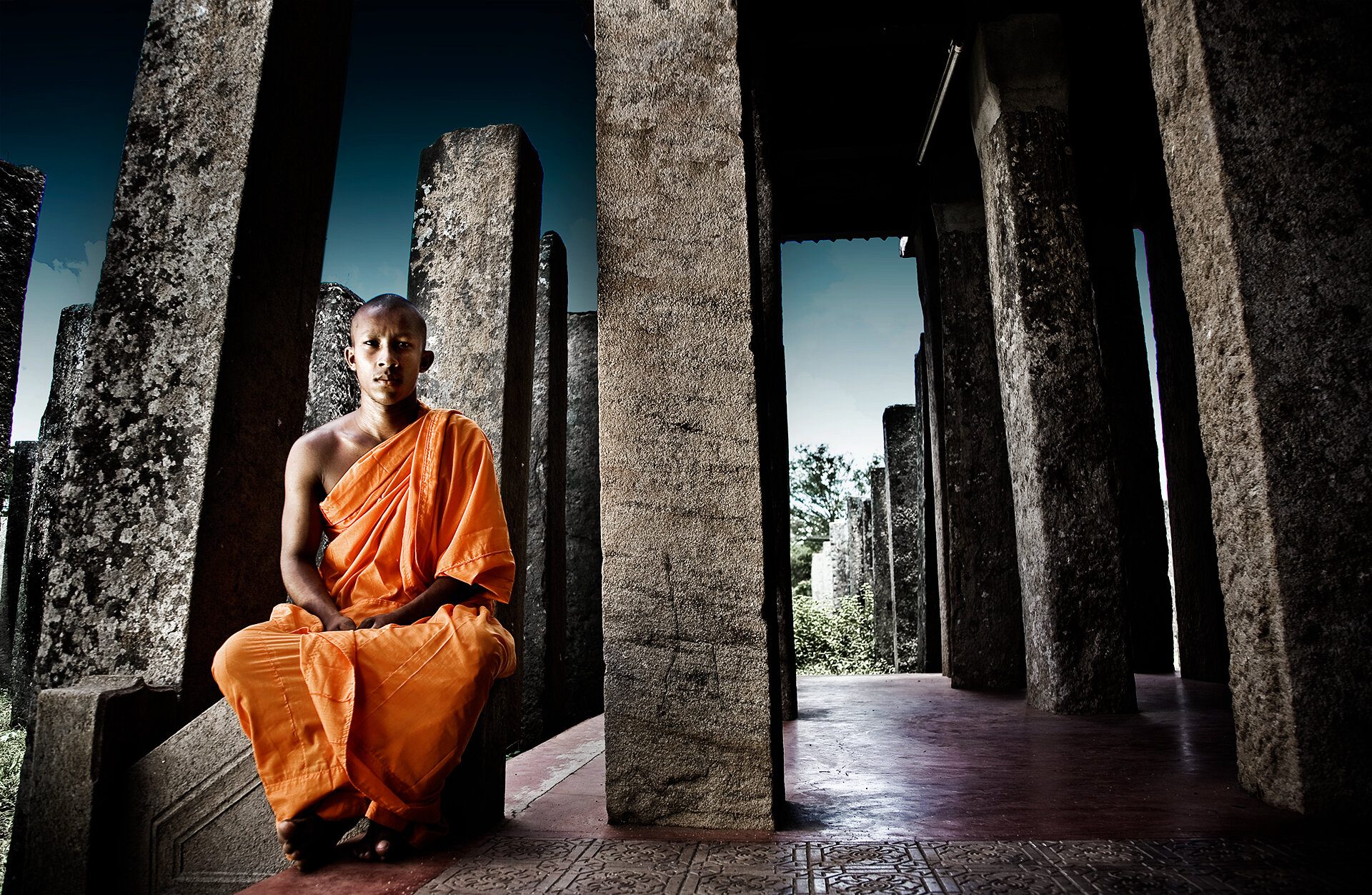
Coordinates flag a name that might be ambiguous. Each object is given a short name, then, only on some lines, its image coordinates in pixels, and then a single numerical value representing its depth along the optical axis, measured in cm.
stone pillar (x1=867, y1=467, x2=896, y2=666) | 1136
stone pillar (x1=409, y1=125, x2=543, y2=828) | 328
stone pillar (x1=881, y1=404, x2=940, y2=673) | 1032
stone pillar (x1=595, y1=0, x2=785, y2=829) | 254
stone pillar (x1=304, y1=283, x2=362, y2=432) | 573
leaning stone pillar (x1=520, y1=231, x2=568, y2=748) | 562
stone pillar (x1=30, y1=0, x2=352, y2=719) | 298
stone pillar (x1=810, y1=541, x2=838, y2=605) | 2022
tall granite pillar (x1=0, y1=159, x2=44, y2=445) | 412
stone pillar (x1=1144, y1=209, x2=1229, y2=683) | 740
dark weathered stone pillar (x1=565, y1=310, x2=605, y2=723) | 652
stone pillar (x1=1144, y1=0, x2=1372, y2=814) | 239
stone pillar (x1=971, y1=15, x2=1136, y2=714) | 498
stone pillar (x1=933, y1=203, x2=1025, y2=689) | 662
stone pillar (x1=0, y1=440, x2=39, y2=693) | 884
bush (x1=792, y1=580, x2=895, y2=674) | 1238
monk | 222
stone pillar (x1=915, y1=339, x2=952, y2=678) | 751
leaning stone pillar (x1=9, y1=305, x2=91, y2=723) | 670
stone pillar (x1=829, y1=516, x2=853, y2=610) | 1770
